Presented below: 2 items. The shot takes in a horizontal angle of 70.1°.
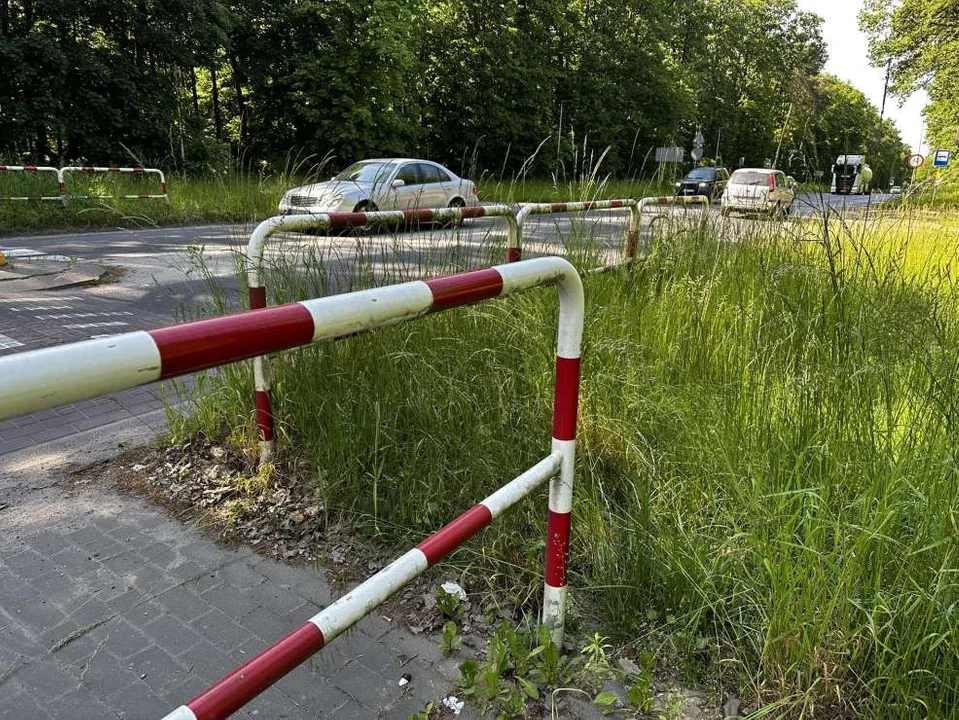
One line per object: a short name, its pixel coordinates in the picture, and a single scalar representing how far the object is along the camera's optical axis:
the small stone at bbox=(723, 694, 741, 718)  2.04
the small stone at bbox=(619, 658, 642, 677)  2.20
